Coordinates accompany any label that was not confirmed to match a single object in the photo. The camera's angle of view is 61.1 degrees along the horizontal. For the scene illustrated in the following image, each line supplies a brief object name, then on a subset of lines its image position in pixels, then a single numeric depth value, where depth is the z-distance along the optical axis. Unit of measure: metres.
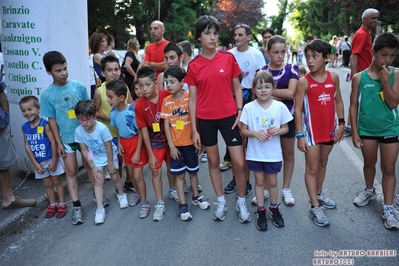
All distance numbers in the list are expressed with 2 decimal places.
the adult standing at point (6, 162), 3.83
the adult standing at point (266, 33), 6.14
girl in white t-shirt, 3.27
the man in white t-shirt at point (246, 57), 4.50
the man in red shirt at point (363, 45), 5.59
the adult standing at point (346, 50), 18.39
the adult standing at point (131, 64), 6.83
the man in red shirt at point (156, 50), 5.46
